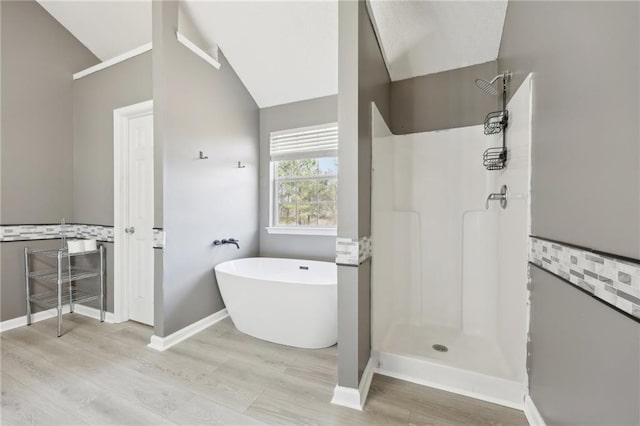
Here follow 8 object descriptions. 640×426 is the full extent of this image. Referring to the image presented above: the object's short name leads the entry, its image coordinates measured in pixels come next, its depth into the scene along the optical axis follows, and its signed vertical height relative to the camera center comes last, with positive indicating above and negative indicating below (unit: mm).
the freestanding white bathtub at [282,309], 1958 -805
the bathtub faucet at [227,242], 2658 -337
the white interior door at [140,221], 2543 -111
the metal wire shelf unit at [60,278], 2500 -675
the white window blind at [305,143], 2965 +818
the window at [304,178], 2998 +399
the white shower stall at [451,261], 1557 -418
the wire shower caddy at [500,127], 1727 +577
